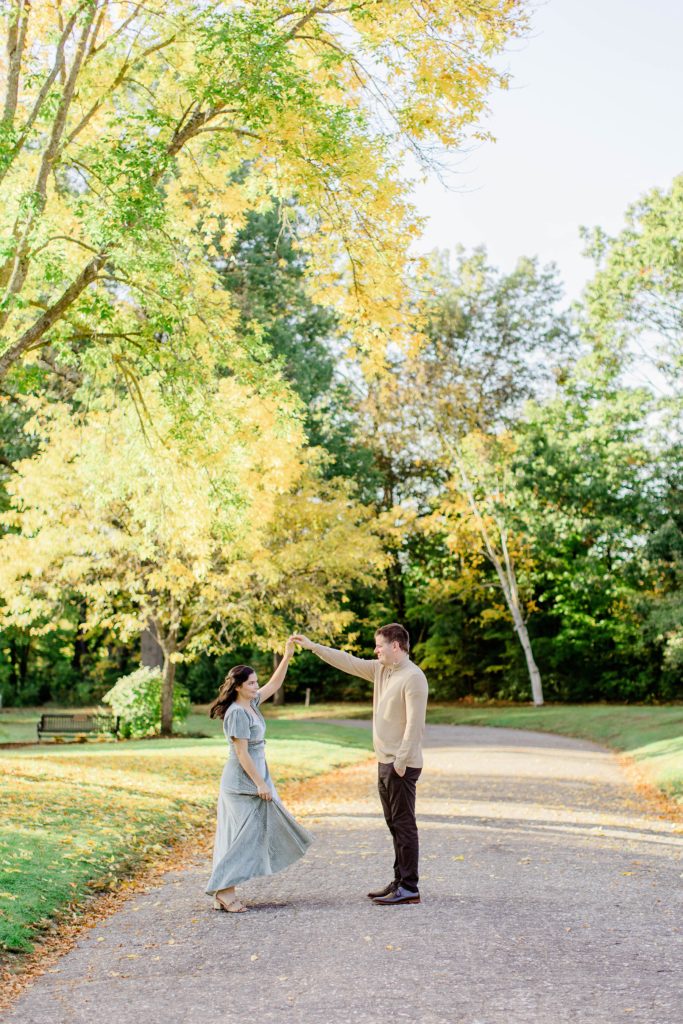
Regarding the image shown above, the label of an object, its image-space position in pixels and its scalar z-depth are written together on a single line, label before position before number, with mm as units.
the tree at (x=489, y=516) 36625
